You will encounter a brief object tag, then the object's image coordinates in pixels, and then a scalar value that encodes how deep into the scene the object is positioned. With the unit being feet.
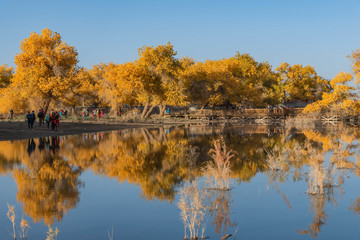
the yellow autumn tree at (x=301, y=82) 345.72
